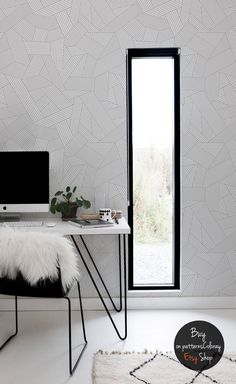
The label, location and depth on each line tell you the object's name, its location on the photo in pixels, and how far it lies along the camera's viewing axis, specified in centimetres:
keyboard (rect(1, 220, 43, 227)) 281
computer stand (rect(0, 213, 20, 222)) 304
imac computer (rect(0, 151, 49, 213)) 298
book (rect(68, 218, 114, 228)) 272
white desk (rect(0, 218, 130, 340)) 268
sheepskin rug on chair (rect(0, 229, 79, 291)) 216
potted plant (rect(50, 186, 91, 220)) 305
